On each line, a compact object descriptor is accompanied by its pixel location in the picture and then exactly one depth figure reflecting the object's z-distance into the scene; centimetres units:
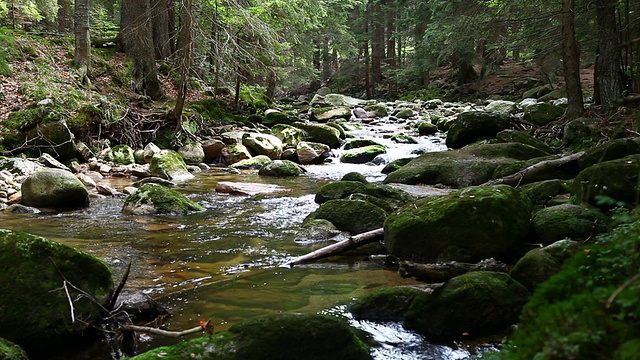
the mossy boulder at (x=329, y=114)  2195
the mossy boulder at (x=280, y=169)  1200
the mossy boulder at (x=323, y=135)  1644
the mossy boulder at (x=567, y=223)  489
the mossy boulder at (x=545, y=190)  655
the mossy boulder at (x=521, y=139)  1018
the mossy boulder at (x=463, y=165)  917
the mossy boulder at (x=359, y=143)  1574
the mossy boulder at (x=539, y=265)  388
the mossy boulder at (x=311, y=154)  1434
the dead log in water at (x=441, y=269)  450
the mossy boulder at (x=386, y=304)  381
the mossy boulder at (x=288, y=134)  1579
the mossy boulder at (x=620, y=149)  627
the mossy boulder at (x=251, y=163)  1320
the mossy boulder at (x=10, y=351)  277
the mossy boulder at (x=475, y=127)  1305
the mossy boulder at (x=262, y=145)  1443
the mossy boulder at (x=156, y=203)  782
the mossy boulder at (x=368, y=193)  734
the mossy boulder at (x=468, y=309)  353
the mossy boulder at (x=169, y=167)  1116
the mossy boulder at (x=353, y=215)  646
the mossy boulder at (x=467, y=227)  507
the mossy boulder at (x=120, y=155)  1205
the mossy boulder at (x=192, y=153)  1341
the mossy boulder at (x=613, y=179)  507
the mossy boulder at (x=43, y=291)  320
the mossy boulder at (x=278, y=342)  285
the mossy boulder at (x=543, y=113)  1319
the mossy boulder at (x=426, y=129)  1798
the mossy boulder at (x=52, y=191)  782
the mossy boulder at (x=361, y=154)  1426
